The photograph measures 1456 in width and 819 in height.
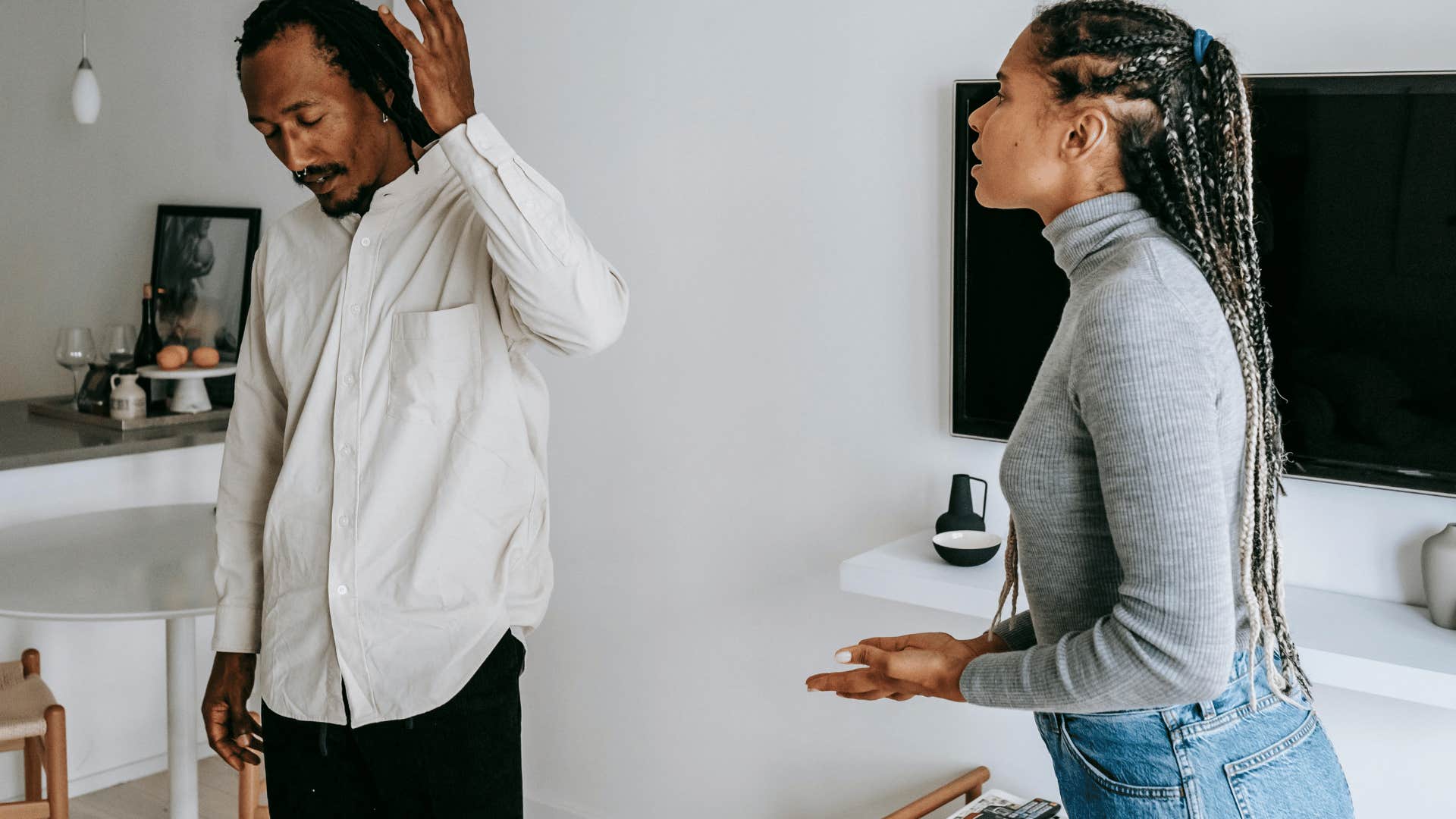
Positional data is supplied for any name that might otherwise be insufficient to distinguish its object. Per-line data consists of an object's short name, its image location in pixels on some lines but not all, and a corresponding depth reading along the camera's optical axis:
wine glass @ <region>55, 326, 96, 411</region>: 3.38
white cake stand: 3.34
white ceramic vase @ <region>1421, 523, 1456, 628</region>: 1.71
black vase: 2.15
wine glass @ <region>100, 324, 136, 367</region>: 3.33
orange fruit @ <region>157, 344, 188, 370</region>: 3.33
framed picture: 3.79
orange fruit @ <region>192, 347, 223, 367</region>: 3.41
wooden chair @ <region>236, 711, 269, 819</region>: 2.43
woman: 0.90
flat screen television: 1.71
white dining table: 2.18
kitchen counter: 3.02
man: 1.47
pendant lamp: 3.60
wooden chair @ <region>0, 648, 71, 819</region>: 2.39
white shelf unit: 1.59
